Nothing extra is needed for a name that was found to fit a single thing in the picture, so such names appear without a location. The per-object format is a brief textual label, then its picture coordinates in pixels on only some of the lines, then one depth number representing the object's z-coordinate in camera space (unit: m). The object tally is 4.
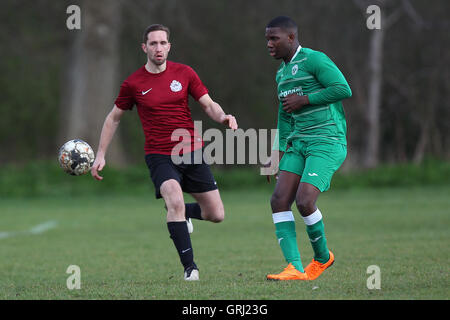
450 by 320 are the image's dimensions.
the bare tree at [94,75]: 48.97
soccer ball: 15.27
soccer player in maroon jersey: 14.87
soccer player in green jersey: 13.72
